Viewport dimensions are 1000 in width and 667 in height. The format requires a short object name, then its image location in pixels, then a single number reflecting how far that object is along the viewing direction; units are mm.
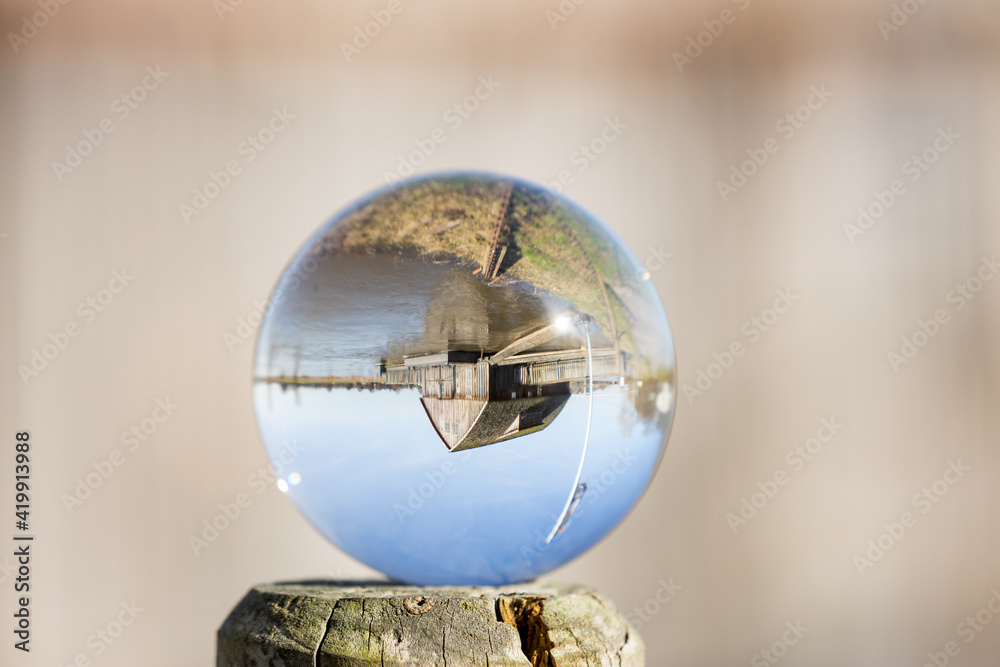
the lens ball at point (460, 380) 428
